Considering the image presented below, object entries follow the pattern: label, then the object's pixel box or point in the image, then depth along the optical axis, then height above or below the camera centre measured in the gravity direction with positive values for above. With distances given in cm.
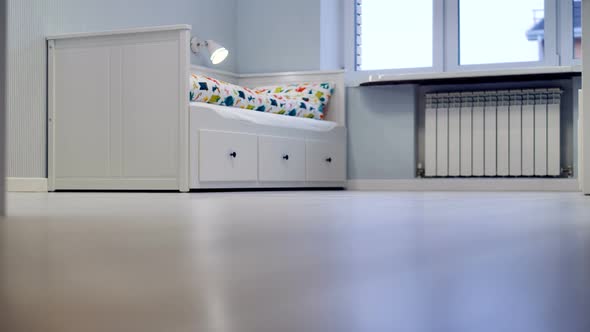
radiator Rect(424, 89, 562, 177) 509 +24
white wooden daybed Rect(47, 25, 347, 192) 410 +25
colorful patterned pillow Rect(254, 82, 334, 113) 530 +53
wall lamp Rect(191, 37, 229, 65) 498 +74
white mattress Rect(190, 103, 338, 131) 423 +30
